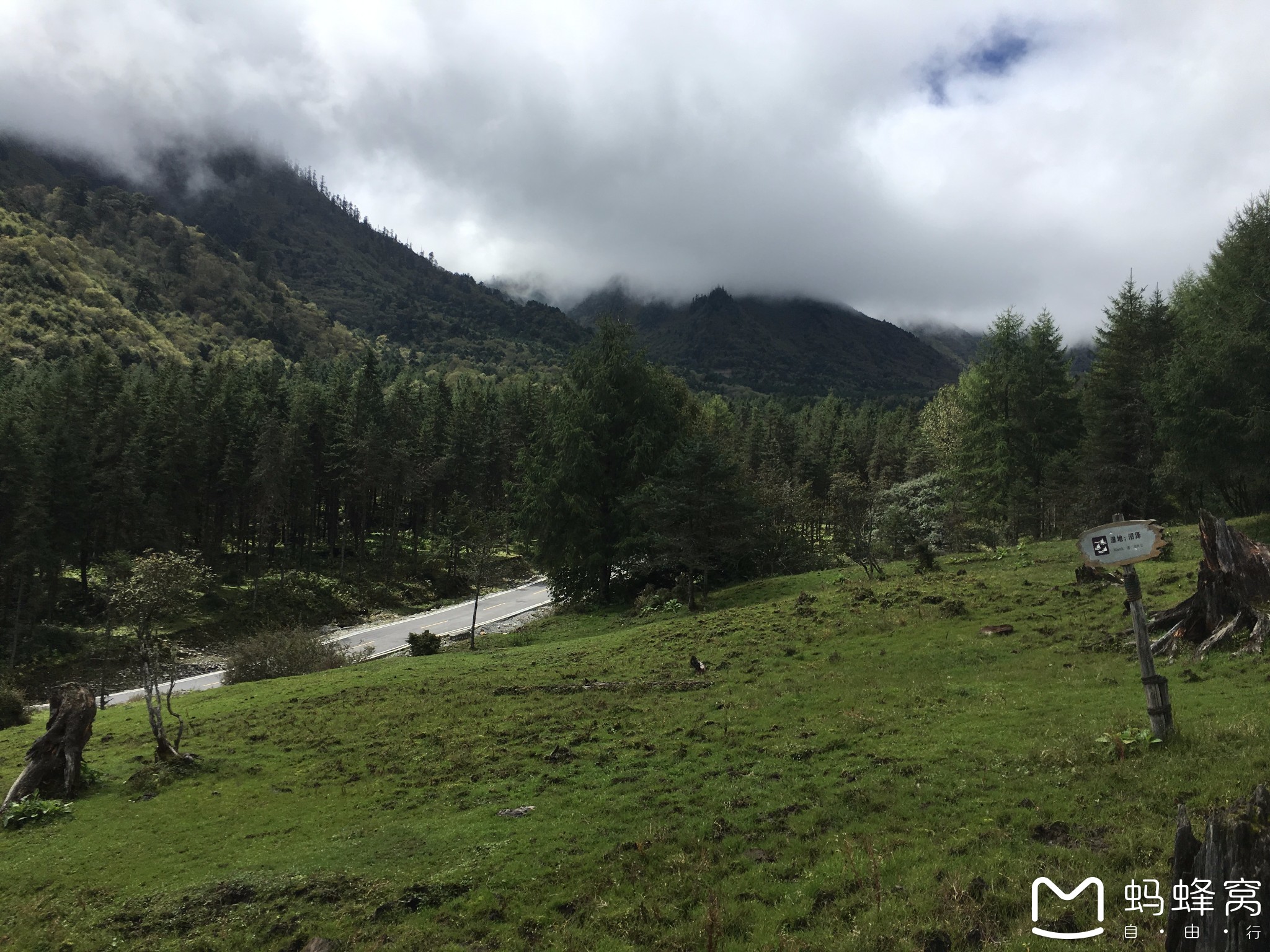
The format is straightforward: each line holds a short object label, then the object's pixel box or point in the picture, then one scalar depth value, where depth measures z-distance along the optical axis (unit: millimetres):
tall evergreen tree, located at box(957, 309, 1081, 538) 50406
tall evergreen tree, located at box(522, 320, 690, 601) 43594
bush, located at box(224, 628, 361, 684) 37000
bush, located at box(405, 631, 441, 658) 36656
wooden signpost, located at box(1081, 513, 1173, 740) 10664
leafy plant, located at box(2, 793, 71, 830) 15469
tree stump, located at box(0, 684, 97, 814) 16625
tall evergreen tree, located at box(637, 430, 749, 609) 35344
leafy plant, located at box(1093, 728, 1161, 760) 11148
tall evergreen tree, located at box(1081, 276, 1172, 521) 41875
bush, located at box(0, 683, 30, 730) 29641
